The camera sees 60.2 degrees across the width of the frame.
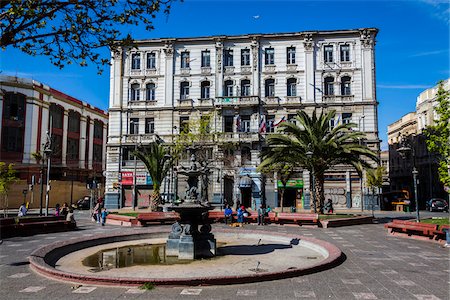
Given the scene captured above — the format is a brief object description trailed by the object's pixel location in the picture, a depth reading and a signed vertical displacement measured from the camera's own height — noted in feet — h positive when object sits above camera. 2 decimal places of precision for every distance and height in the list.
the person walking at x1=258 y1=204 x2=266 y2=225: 81.92 -7.95
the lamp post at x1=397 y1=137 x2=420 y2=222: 66.21 +5.39
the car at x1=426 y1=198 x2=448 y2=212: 141.49 -9.46
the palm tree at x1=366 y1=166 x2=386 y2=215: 125.90 -0.50
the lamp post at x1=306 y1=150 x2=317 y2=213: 84.75 -1.88
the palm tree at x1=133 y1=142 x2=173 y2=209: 101.91 +3.29
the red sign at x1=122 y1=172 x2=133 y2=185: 147.02 -0.29
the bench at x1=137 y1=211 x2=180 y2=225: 80.40 -8.35
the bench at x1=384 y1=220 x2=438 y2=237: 55.62 -7.38
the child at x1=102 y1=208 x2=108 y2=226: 83.50 -8.30
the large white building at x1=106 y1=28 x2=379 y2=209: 140.15 +30.49
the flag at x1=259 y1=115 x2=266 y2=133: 138.92 +18.44
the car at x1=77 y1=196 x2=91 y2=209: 161.87 -11.10
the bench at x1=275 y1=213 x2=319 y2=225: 78.64 -8.07
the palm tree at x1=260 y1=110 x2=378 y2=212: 87.81 +6.83
